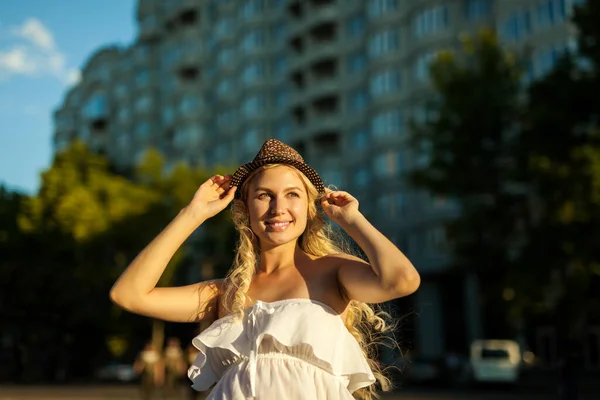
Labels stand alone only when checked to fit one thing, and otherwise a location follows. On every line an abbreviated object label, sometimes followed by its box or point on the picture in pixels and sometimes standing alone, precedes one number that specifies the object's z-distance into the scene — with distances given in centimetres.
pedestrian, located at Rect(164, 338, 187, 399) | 2507
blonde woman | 322
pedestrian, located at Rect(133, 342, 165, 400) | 2408
